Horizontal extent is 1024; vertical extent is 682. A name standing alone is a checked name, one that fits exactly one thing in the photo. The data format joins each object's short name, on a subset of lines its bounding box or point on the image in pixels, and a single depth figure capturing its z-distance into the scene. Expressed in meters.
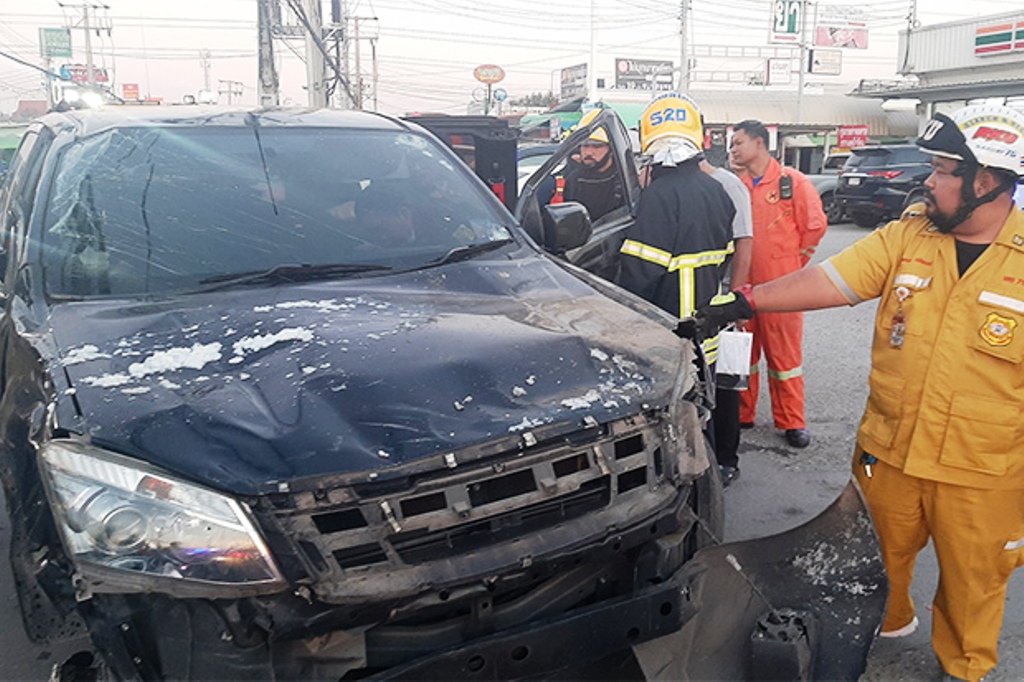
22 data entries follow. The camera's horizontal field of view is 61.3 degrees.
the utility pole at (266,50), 14.71
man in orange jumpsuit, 4.83
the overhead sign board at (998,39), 28.11
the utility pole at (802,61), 41.03
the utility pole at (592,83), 44.53
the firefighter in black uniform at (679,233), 3.75
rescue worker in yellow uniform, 2.45
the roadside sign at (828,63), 56.94
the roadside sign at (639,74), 63.16
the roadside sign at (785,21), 45.94
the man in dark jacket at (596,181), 5.20
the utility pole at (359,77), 36.43
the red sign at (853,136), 29.98
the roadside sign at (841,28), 56.28
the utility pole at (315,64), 19.89
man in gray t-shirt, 4.40
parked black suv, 15.43
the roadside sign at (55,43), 49.00
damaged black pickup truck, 1.76
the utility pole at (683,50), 39.94
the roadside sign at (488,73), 55.84
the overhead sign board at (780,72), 54.62
